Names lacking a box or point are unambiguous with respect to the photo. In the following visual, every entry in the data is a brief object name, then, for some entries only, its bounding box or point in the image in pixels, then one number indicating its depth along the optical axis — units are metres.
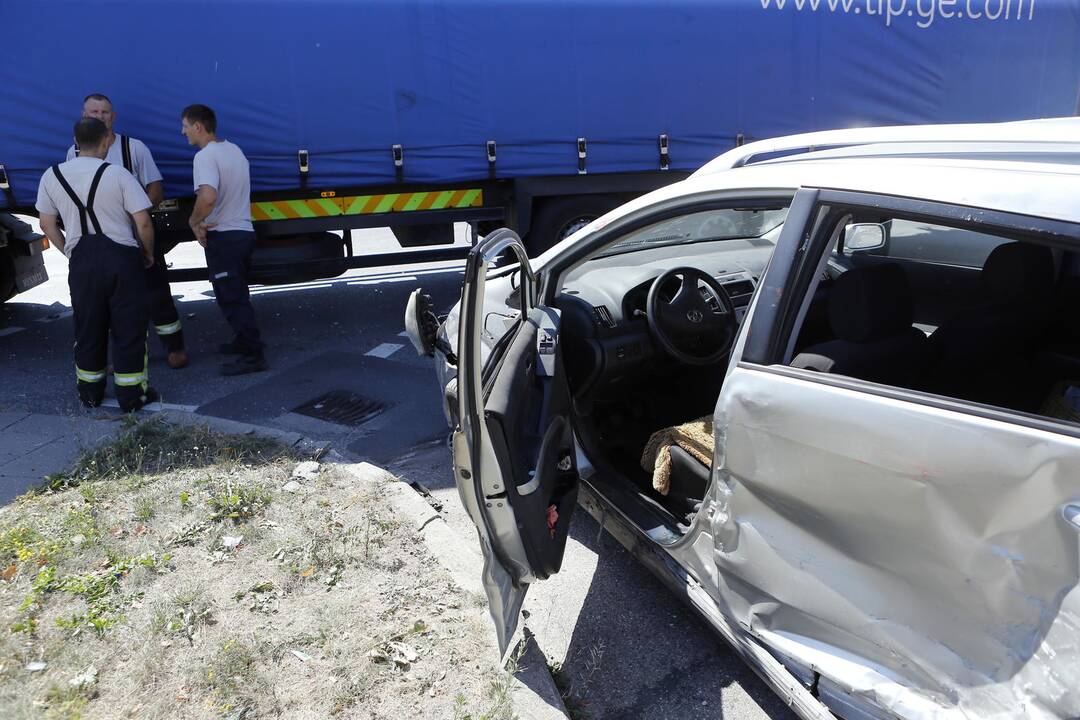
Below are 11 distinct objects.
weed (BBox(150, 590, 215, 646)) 2.79
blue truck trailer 5.93
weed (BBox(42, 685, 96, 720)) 2.39
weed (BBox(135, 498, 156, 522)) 3.53
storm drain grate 4.95
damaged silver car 1.71
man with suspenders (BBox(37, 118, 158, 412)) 4.78
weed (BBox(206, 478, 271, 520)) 3.57
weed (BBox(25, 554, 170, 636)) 2.81
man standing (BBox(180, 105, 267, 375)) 5.54
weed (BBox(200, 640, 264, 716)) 2.48
